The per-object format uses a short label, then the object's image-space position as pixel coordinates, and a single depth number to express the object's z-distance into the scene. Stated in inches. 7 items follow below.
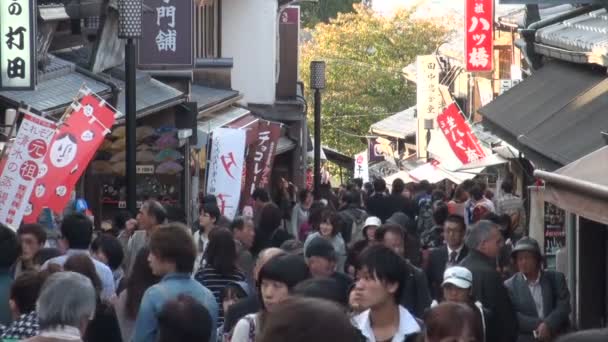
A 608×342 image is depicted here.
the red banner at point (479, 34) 1379.2
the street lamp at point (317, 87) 1248.2
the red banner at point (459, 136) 1151.8
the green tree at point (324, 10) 2871.6
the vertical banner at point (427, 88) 1785.2
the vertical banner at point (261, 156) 978.1
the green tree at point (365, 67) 2390.5
